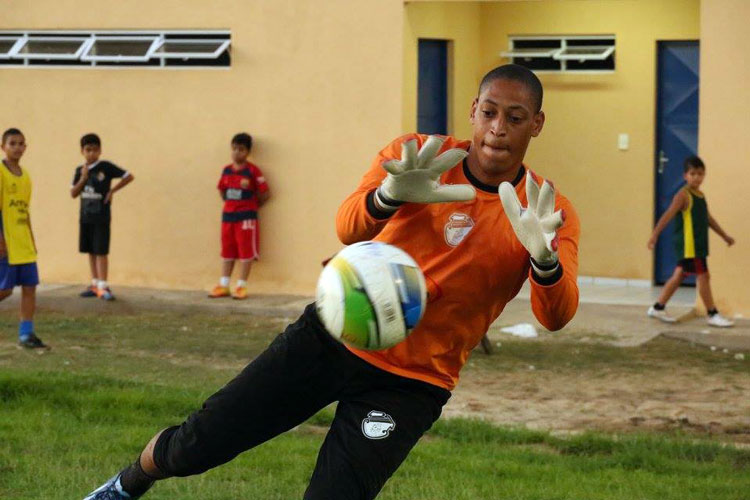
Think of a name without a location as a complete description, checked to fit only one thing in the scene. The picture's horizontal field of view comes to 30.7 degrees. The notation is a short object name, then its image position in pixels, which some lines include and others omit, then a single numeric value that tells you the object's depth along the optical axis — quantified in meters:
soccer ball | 4.55
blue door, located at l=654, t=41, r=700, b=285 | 15.86
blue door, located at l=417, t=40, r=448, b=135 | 15.98
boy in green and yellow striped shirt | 13.53
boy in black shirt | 15.27
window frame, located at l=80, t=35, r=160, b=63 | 15.93
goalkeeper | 4.89
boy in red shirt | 15.42
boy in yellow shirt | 11.34
